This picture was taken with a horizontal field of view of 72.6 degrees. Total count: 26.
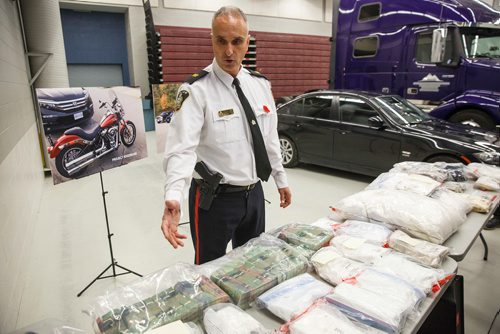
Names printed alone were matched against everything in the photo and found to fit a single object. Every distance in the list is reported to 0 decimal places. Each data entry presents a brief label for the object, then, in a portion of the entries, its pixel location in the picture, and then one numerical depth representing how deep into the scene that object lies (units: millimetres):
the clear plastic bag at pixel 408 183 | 1709
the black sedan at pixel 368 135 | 3527
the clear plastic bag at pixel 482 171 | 1991
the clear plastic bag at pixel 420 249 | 1178
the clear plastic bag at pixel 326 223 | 1505
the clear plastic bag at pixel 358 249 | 1194
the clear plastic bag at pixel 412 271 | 1051
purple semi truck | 4676
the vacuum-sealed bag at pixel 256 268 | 994
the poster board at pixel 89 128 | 2125
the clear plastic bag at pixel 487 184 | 1848
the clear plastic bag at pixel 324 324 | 835
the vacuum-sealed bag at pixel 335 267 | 1083
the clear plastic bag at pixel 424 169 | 1929
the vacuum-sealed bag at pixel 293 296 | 929
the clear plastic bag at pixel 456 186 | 1846
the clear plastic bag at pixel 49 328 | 821
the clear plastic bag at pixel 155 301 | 854
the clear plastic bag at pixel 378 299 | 876
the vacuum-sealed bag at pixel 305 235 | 1290
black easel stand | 2311
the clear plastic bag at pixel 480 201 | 1643
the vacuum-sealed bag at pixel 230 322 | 826
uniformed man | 1317
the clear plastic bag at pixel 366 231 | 1327
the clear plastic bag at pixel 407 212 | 1337
